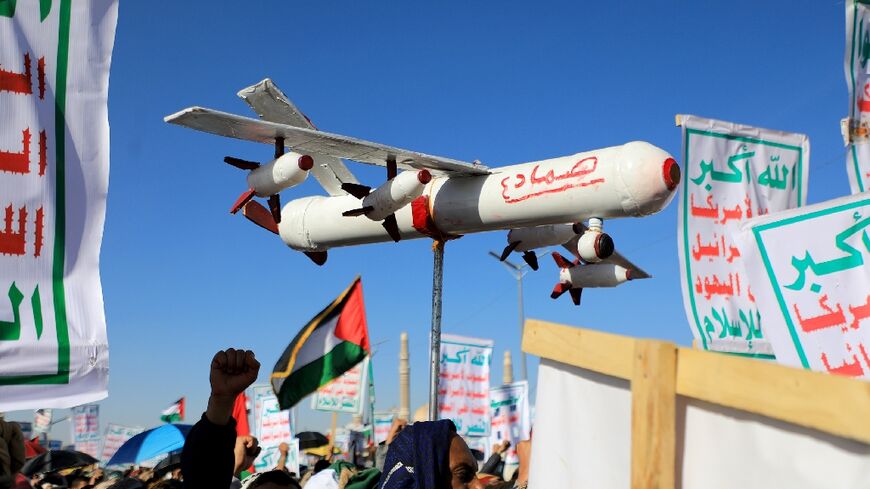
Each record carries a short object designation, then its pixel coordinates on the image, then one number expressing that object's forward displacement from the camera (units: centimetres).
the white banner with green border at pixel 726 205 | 701
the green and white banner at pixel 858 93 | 740
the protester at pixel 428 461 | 377
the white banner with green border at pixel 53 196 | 325
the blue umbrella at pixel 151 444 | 1134
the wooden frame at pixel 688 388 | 132
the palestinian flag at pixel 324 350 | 1118
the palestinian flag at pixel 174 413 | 2323
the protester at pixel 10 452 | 338
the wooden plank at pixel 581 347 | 187
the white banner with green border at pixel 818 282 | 502
